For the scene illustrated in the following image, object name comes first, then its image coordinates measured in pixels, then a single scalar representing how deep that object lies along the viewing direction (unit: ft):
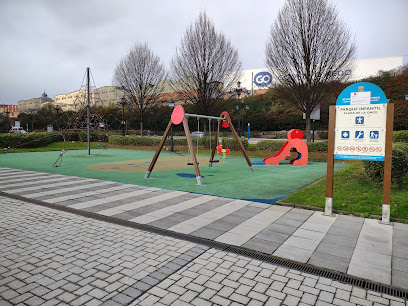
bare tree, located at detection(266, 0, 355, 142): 51.52
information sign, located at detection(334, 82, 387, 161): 16.98
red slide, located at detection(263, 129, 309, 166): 43.49
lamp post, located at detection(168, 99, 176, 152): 66.92
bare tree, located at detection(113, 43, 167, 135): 97.14
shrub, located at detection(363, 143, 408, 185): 22.88
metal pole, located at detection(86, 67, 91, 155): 55.35
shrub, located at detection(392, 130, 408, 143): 42.83
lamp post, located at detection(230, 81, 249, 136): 77.19
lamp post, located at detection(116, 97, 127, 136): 98.07
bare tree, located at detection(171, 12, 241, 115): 68.85
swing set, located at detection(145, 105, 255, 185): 27.96
